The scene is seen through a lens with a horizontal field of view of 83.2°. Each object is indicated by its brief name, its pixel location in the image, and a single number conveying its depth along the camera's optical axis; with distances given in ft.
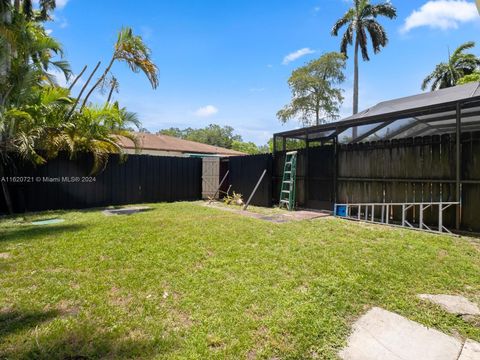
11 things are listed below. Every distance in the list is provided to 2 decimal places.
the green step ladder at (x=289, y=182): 24.73
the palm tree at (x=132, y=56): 25.35
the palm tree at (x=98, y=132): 23.33
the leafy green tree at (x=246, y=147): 130.52
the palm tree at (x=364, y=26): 54.65
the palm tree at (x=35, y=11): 31.09
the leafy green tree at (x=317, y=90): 65.98
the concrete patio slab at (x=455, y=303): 7.34
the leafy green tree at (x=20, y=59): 19.83
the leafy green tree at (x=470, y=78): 50.58
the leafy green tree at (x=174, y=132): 162.03
